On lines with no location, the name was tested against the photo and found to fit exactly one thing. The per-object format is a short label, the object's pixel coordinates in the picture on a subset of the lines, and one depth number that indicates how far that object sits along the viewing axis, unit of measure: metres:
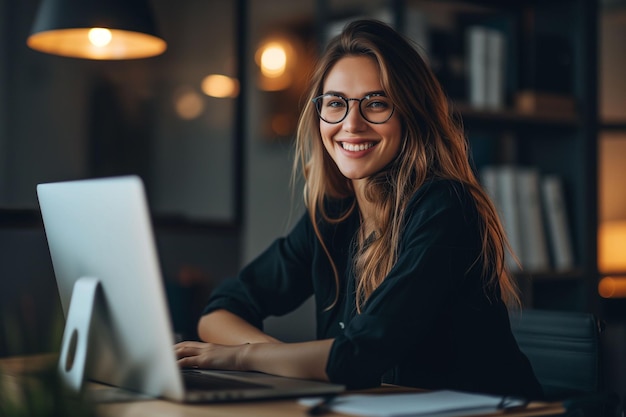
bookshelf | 3.27
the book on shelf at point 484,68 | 3.16
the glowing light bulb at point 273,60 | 4.75
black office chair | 1.67
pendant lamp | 2.07
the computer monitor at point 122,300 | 1.11
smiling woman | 1.38
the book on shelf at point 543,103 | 3.29
